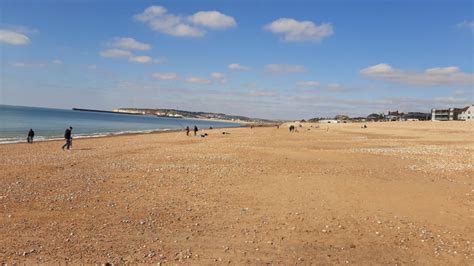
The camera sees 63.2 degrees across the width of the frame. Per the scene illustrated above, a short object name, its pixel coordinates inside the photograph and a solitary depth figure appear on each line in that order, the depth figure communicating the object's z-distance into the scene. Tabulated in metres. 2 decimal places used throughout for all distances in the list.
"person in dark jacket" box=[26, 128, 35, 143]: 36.83
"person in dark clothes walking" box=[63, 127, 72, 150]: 30.20
